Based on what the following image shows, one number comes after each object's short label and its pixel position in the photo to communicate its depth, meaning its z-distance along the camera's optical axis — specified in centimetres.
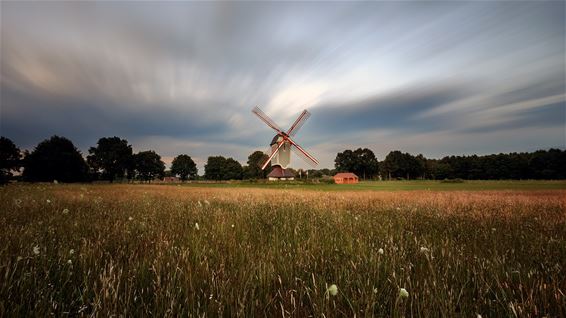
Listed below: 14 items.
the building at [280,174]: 9349
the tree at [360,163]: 17575
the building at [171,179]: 16648
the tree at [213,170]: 15662
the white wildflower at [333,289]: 187
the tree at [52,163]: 6838
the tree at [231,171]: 15675
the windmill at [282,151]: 8354
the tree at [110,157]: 10181
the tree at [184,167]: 16300
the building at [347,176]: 13744
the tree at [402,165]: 16888
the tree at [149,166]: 13300
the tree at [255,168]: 14712
